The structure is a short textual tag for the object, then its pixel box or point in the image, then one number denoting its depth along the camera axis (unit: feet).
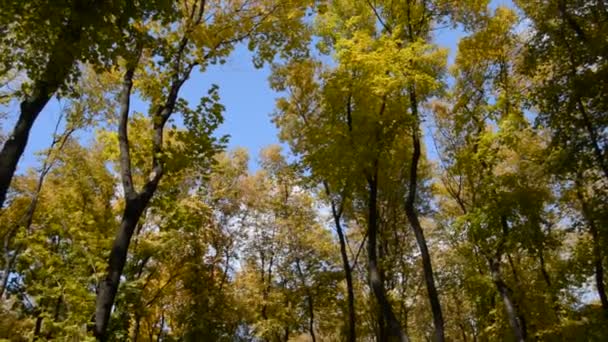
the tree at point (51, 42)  15.49
